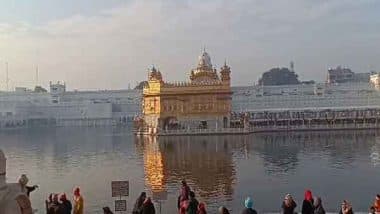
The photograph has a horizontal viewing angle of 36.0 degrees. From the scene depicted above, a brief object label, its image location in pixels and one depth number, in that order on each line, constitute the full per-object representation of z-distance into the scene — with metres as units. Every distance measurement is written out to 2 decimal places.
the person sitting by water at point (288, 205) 9.44
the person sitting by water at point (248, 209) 8.59
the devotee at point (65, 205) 10.05
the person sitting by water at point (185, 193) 10.87
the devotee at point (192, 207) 9.80
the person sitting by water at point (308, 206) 9.97
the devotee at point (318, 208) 9.65
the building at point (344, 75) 146.49
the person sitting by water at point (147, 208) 9.66
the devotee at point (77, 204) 10.63
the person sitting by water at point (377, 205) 9.66
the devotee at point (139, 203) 10.12
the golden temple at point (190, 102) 52.09
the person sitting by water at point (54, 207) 9.90
